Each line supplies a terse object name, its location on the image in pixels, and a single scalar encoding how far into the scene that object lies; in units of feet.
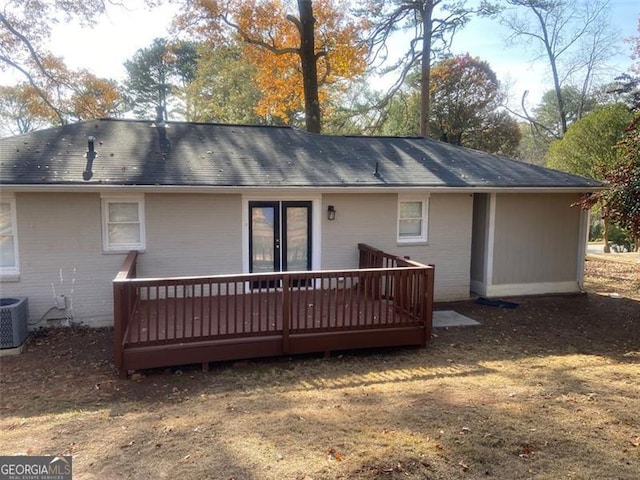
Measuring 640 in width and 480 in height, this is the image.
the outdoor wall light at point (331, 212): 30.25
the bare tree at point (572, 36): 80.12
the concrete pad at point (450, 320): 27.30
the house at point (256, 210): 25.80
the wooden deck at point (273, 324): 19.35
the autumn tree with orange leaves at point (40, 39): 53.57
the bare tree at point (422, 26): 62.08
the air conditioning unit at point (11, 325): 22.45
